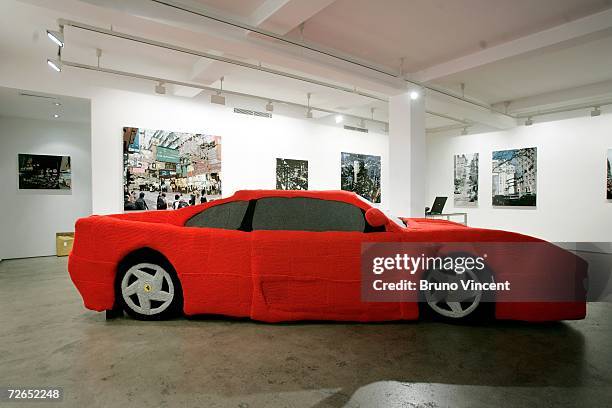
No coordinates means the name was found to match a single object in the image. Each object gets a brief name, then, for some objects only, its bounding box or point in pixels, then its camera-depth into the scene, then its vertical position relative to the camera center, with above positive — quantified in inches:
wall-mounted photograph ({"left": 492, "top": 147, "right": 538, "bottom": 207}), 343.9 +22.0
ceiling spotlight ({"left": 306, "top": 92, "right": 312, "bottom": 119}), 293.4 +73.7
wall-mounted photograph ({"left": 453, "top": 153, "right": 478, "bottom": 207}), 389.1 +21.9
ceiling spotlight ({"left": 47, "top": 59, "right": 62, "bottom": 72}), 176.7 +68.5
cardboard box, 269.4 -33.3
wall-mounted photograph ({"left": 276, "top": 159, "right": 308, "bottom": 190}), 313.6 +23.2
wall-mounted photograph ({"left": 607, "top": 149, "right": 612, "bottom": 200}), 296.5 +20.9
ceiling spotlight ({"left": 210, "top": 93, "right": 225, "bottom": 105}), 243.8 +69.3
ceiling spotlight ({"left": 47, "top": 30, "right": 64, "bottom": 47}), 156.6 +73.0
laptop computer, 289.3 -4.3
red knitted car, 109.9 -20.1
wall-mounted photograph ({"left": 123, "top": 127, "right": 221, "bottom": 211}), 236.5 +22.5
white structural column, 248.1 +30.8
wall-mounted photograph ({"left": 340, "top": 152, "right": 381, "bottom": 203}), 361.7 +26.6
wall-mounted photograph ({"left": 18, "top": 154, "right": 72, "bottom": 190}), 268.1 +22.1
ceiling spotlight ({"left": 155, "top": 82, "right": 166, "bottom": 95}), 224.1 +70.3
